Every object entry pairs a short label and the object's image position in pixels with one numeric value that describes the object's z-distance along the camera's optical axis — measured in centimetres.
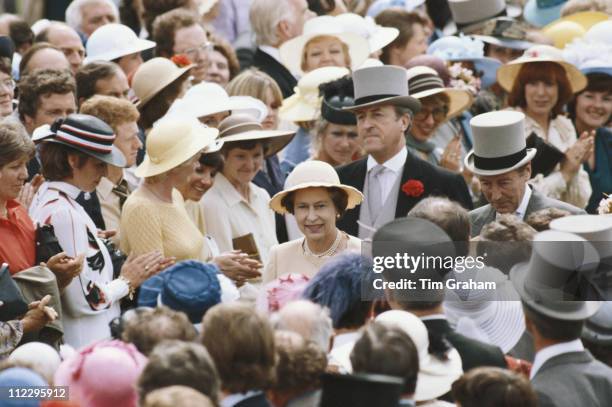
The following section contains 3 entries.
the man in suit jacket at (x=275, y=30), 2377
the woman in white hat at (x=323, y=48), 2295
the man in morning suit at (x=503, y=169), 1686
